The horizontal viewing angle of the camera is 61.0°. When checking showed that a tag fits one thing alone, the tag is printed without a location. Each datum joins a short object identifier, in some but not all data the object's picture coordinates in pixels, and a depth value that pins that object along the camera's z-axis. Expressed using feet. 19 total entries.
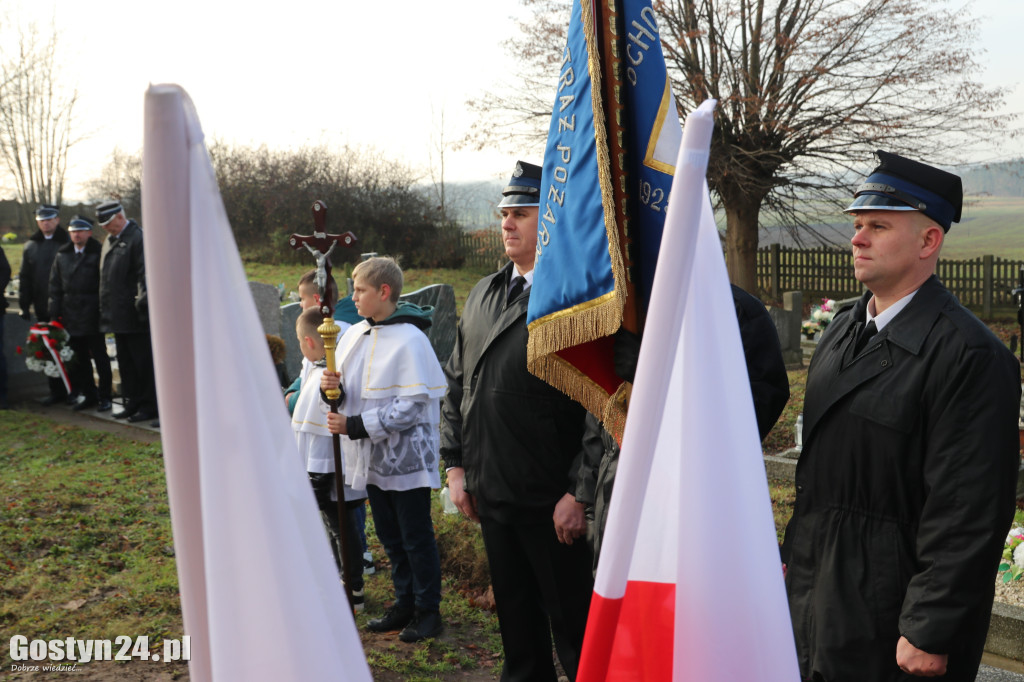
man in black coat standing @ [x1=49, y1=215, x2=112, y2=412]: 31.86
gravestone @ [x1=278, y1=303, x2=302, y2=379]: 29.50
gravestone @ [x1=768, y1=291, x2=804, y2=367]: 40.83
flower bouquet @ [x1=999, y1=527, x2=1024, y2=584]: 14.77
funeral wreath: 33.06
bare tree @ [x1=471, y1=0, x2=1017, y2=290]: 55.06
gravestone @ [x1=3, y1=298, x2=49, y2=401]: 36.32
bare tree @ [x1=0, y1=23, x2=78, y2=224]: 87.20
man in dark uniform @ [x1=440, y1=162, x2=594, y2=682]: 11.10
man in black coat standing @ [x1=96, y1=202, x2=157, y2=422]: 29.91
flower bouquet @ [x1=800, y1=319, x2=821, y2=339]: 38.69
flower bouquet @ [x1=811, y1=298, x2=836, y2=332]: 37.73
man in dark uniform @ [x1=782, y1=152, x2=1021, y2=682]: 7.20
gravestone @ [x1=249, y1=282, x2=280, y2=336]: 30.01
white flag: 3.62
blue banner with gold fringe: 6.40
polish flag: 4.30
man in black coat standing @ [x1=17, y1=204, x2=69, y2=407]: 34.24
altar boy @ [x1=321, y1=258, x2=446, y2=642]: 14.38
